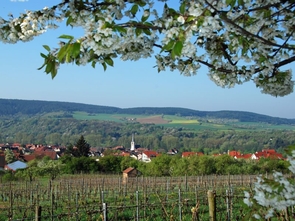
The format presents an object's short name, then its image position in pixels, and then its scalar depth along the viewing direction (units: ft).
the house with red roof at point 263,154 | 225.78
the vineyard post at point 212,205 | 19.01
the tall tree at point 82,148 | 237.86
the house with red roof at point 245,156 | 217.48
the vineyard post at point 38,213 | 19.98
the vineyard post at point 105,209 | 21.79
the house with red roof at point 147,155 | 288.00
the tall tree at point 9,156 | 224.53
